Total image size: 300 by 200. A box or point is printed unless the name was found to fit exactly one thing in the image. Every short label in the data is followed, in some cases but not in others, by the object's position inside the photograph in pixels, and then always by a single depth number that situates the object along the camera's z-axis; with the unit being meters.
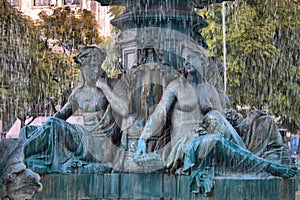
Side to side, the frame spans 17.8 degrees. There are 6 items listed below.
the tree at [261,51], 29.76
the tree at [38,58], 33.25
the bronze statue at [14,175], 7.08
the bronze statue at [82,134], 12.22
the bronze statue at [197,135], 11.46
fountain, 11.47
